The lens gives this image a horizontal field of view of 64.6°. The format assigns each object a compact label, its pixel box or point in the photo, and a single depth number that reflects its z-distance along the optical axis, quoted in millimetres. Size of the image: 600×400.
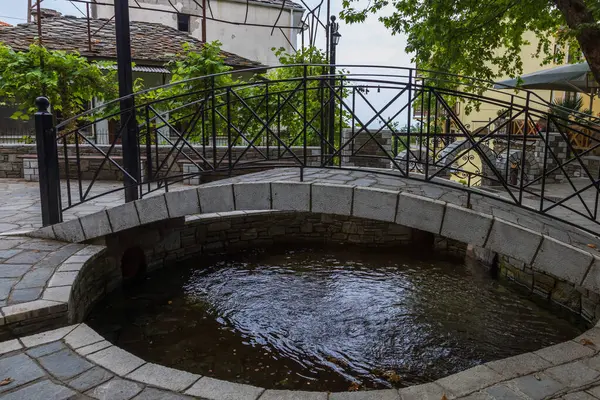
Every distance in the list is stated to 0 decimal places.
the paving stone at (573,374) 2932
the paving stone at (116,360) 3043
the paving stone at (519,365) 3061
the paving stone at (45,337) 3348
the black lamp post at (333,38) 10492
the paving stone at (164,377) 2895
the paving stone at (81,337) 3354
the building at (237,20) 20281
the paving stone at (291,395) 2807
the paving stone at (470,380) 2879
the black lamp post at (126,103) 5277
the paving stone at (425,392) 2817
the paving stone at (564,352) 3227
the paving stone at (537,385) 2807
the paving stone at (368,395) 2811
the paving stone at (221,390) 2803
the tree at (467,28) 6746
